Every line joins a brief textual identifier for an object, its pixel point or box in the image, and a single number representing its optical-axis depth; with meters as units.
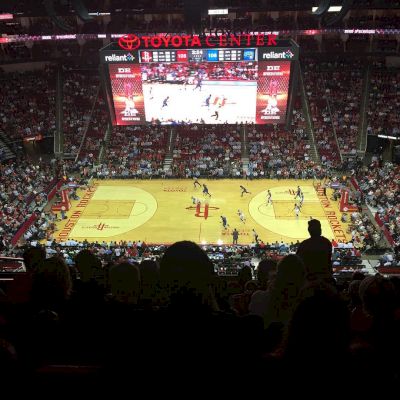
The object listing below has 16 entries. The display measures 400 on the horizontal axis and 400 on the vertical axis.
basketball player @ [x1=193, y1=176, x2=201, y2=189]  38.66
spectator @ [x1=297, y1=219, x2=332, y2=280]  6.21
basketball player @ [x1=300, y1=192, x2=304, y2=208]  34.82
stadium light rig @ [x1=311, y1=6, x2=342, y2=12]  32.42
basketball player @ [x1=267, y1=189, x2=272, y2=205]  35.43
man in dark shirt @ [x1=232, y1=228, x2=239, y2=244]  29.28
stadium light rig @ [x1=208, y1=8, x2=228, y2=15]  42.62
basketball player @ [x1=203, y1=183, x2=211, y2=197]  35.50
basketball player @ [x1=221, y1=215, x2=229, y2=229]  31.12
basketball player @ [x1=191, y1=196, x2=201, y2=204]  35.48
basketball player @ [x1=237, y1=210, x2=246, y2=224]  32.69
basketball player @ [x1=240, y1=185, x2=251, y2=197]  36.31
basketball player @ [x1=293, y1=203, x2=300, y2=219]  33.43
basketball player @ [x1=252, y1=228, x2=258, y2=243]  28.81
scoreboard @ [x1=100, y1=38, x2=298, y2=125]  34.94
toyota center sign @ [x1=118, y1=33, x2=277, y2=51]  34.31
